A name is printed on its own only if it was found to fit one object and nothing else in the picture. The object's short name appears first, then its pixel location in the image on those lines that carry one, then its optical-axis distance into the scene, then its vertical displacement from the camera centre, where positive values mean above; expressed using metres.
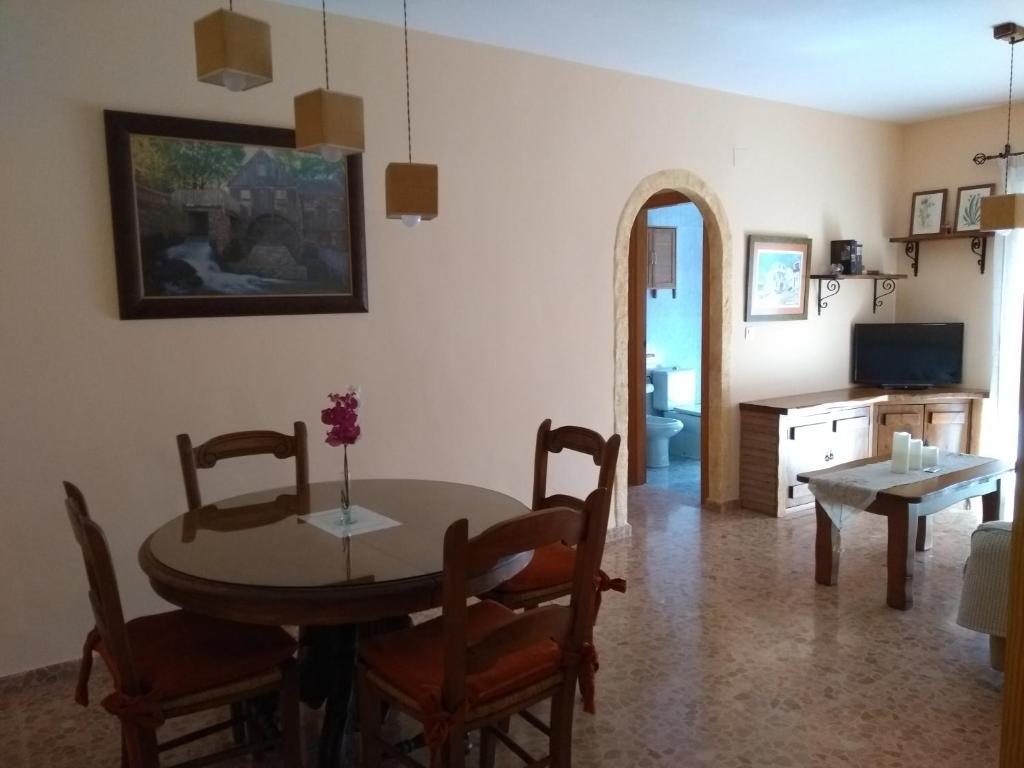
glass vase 2.31 -0.57
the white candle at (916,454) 3.84 -0.73
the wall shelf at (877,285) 5.44 +0.17
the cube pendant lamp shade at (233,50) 1.85 +0.67
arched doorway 4.39 -0.06
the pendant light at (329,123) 2.05 +0.54
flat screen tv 5.46 -0.34
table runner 3.50 -0.82
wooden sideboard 4.81 -0.81
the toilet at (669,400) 6.39 -0.76
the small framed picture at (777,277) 5.00 +0.22
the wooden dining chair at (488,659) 1.71 -0.87
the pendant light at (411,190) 2.51 +0.42
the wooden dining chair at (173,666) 1.78 -0.87
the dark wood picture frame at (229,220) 2.87 +0.34
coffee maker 5.34 +0.37
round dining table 1.80 -0.61
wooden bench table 3.40 -0.92
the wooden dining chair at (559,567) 2.49 -0.85
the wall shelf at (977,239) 5.33 +0.48
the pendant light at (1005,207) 3.64 +0.47
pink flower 2.22 -0.29
